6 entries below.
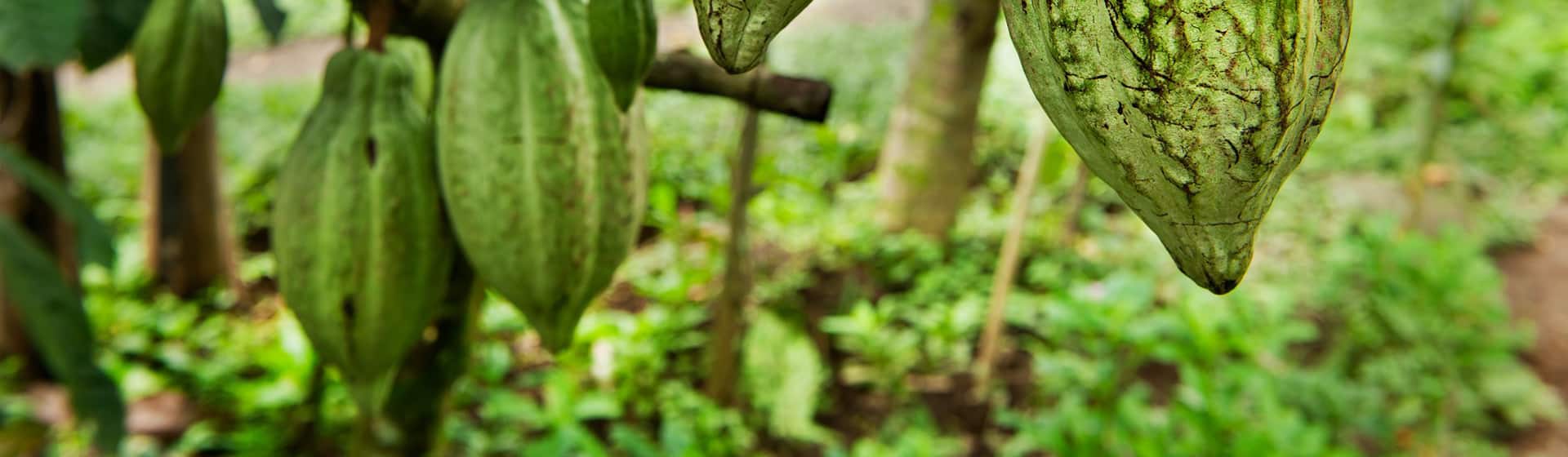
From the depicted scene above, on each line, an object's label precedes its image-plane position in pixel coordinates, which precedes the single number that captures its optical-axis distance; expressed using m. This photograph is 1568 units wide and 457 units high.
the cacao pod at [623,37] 0.45
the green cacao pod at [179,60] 0.64
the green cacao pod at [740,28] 0.30
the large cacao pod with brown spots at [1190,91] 0.27
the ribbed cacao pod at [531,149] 0.51
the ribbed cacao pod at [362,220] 0.54
